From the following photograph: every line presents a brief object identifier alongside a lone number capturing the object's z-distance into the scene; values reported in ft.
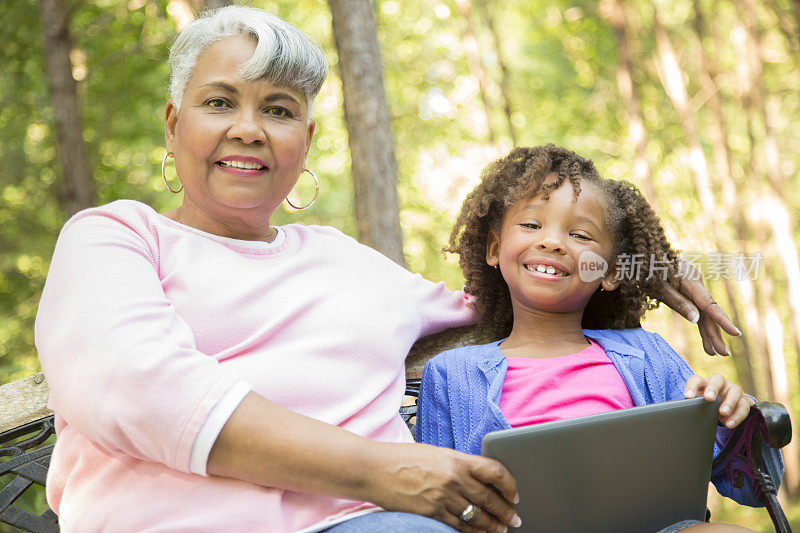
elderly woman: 4.99
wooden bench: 6.42
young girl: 7.39
